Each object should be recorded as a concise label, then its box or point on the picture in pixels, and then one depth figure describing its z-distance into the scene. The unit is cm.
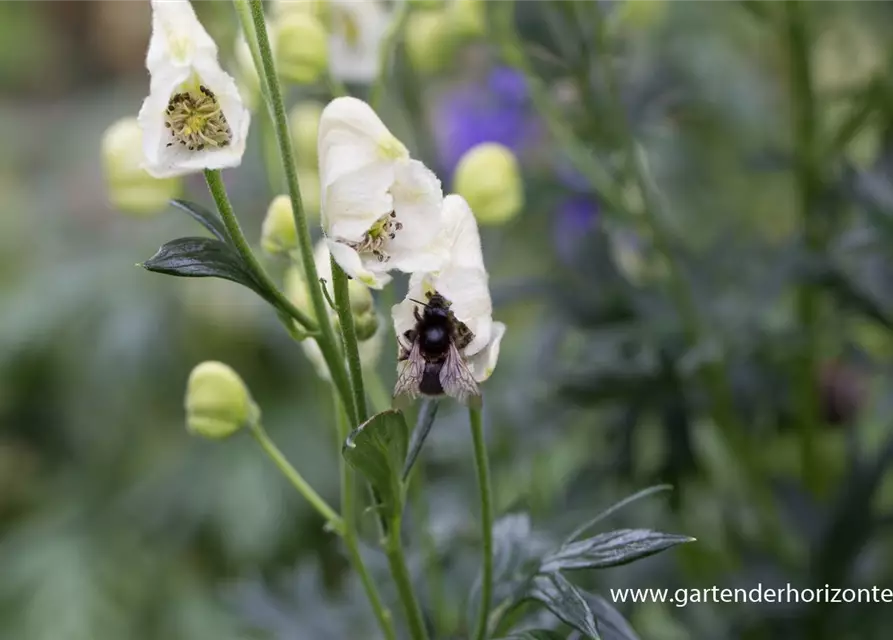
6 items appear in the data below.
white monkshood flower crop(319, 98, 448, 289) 61
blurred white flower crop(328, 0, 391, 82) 70
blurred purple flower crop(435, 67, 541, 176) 92
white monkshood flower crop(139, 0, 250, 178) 62
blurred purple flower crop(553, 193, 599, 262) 85
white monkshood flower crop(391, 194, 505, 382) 62
